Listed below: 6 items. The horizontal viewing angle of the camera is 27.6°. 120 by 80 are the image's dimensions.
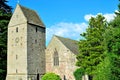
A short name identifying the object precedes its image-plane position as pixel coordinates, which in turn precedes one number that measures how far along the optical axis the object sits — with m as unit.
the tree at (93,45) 31.14
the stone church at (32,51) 44.53
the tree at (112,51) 20.25
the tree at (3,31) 48.50
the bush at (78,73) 40.56
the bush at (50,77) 40.62
